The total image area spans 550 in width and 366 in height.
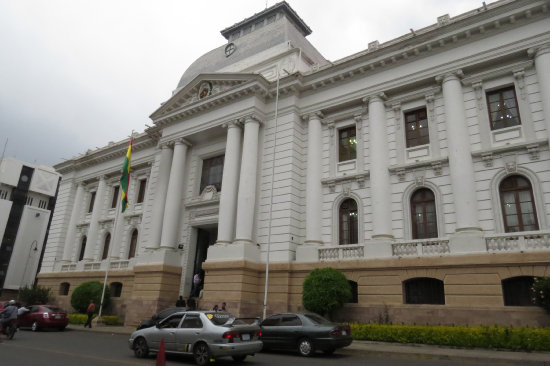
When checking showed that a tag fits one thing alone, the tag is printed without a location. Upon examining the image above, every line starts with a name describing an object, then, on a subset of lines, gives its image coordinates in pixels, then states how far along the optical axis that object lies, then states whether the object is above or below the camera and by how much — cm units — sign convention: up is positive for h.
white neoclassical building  1691 +708
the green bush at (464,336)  1306 -33
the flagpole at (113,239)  2667 +489
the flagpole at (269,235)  2037 +407
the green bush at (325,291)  1780 +116
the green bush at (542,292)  1386 +125
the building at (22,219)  7006 +1428
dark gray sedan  1309 -50
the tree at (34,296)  3272 +58
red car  2197 -76
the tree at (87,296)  2772 +68
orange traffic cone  735 -84
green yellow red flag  2812 +838
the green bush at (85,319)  2618 -79
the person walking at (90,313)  2426 -40
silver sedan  1105 -68
